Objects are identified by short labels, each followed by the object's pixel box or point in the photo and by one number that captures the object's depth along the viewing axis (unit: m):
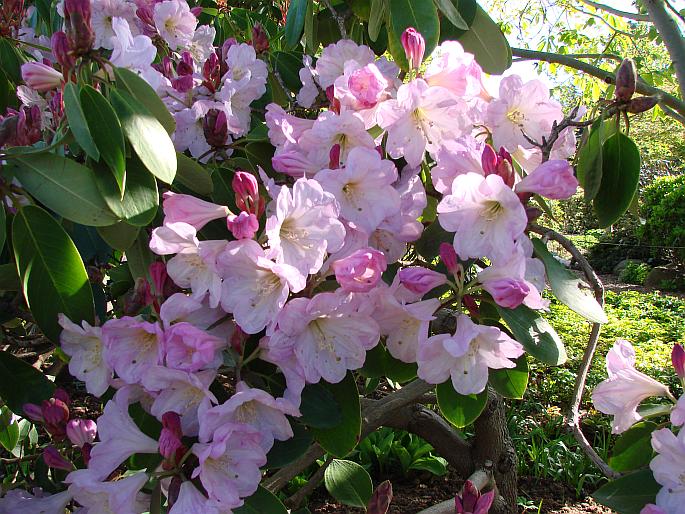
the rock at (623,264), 10.74
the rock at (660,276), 9.62
